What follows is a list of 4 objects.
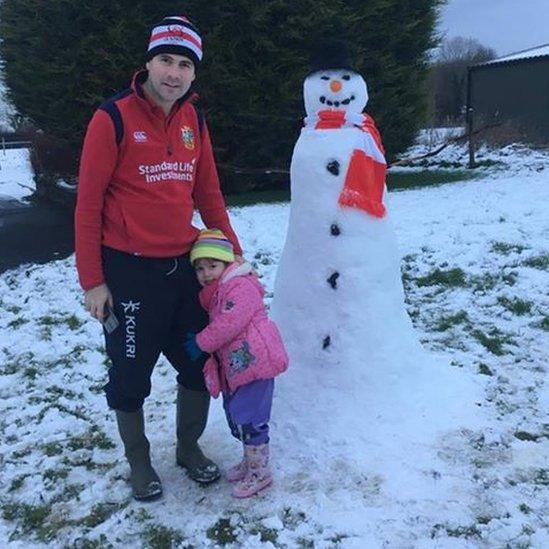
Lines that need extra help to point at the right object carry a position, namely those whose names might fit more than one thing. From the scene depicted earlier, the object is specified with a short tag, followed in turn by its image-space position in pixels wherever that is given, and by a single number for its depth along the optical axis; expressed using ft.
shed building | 64.49
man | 8.89
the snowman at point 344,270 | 11.37
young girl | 9.45
